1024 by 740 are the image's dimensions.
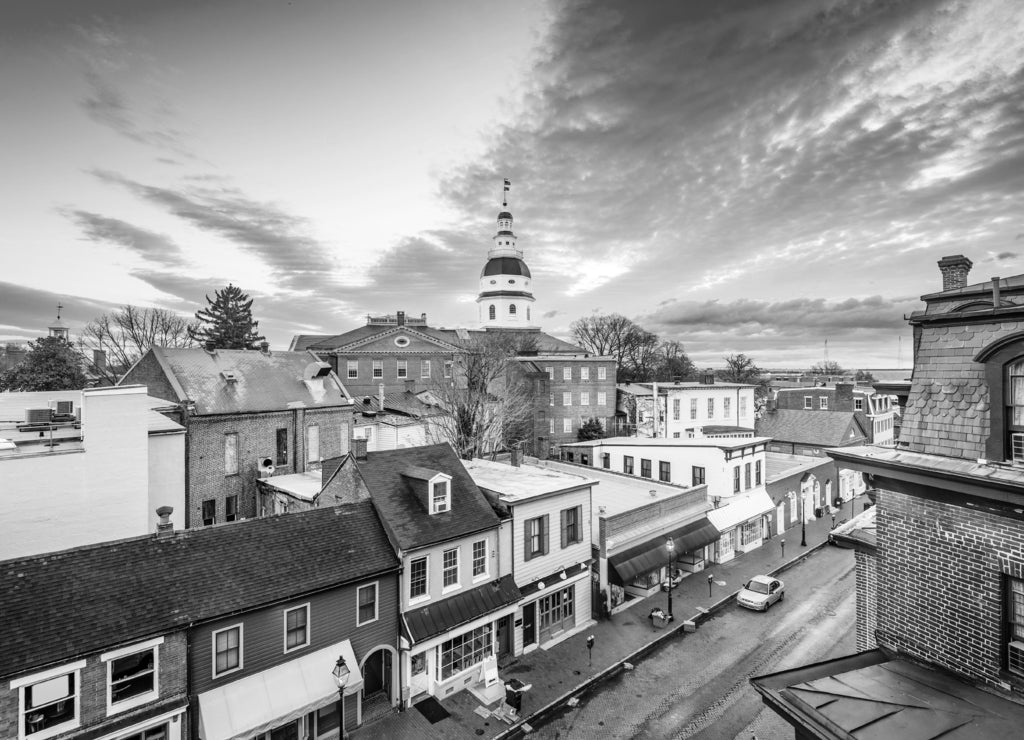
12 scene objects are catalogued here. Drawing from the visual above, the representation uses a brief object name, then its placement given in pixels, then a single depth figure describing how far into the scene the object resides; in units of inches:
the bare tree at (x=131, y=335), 2038.6
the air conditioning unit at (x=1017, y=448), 290.4
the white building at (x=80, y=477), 700.0
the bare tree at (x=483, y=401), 1525.6
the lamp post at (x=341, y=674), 498.6
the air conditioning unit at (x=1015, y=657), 282.0
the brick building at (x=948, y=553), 280.1
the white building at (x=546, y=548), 739.4
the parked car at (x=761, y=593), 880.3
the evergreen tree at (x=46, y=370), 1509.6
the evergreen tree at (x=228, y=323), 2349.9
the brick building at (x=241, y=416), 1087.6
